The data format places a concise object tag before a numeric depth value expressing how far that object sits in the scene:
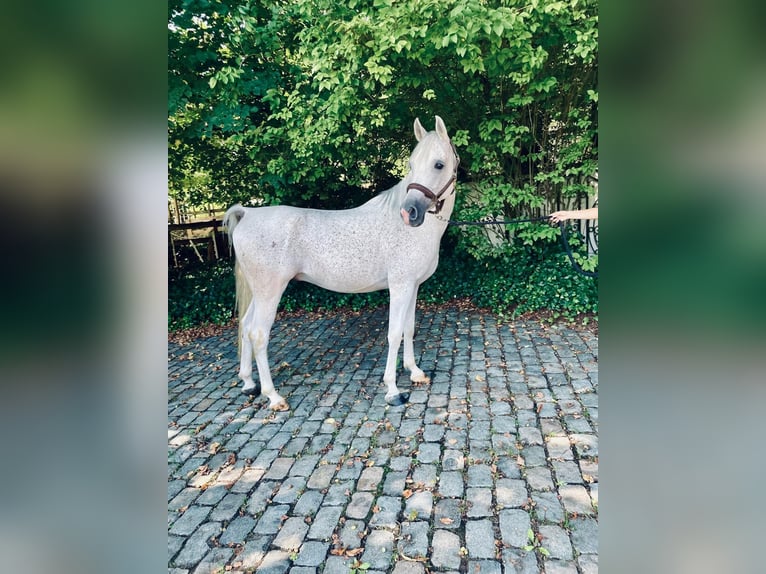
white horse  4.21
